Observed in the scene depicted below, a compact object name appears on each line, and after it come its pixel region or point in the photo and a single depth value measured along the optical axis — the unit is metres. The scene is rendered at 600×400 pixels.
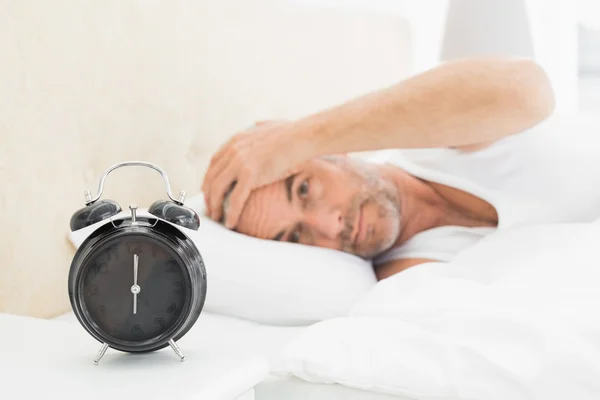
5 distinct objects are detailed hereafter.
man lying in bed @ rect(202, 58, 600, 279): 1.35
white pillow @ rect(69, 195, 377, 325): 1.30
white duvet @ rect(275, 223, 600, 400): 1.05
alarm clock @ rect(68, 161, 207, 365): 1.05
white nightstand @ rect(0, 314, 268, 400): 1.00
